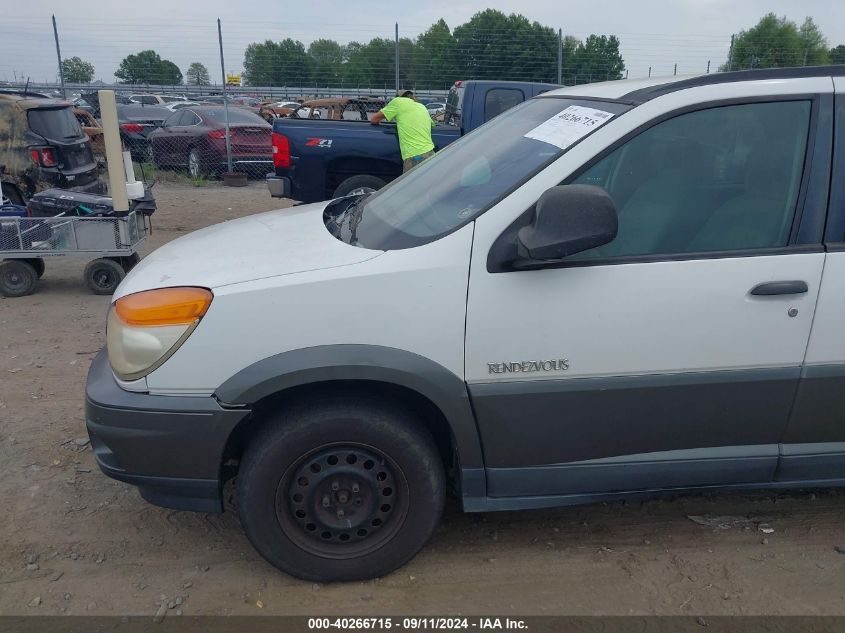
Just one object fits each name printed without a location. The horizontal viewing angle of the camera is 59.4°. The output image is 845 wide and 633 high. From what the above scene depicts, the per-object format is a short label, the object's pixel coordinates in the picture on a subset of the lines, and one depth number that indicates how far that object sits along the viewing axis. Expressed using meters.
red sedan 14.68
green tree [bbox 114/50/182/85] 20.58
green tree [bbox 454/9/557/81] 17.61
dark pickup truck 8.97
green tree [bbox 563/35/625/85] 17.00
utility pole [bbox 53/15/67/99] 14.32
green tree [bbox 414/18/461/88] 18.42
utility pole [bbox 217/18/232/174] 13.85
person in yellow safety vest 8.88
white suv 2.66
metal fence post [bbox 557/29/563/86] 15.74
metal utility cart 6.53
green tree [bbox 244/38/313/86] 18.50
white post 6.11
